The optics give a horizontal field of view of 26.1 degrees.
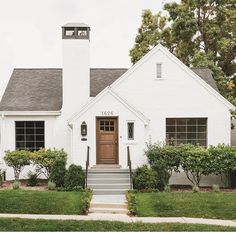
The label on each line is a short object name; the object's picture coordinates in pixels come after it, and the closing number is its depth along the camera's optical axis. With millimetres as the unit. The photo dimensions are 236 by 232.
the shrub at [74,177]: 19562
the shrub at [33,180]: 21219
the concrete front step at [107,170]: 21125
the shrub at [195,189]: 19766
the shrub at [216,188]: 19905
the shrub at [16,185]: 19500
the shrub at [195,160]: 20516
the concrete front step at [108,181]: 20344
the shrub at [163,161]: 20175
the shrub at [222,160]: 20531
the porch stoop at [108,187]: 16531
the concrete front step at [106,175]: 20797
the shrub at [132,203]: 15506
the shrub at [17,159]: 21797
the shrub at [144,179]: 19500
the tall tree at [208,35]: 31750
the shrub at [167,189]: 19562
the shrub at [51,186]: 19578
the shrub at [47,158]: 21531
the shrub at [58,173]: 20220
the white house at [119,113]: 21781
